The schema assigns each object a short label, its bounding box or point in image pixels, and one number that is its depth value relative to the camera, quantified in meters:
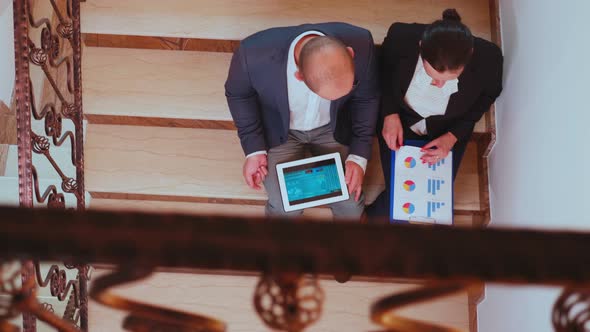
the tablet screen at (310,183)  3.05
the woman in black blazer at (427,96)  2.95
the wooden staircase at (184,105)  3.32
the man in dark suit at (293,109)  2.90
